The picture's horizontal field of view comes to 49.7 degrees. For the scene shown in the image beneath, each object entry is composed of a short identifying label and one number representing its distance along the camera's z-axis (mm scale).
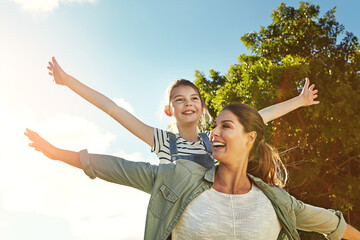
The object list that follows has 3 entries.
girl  3598
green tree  9867
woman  2481
